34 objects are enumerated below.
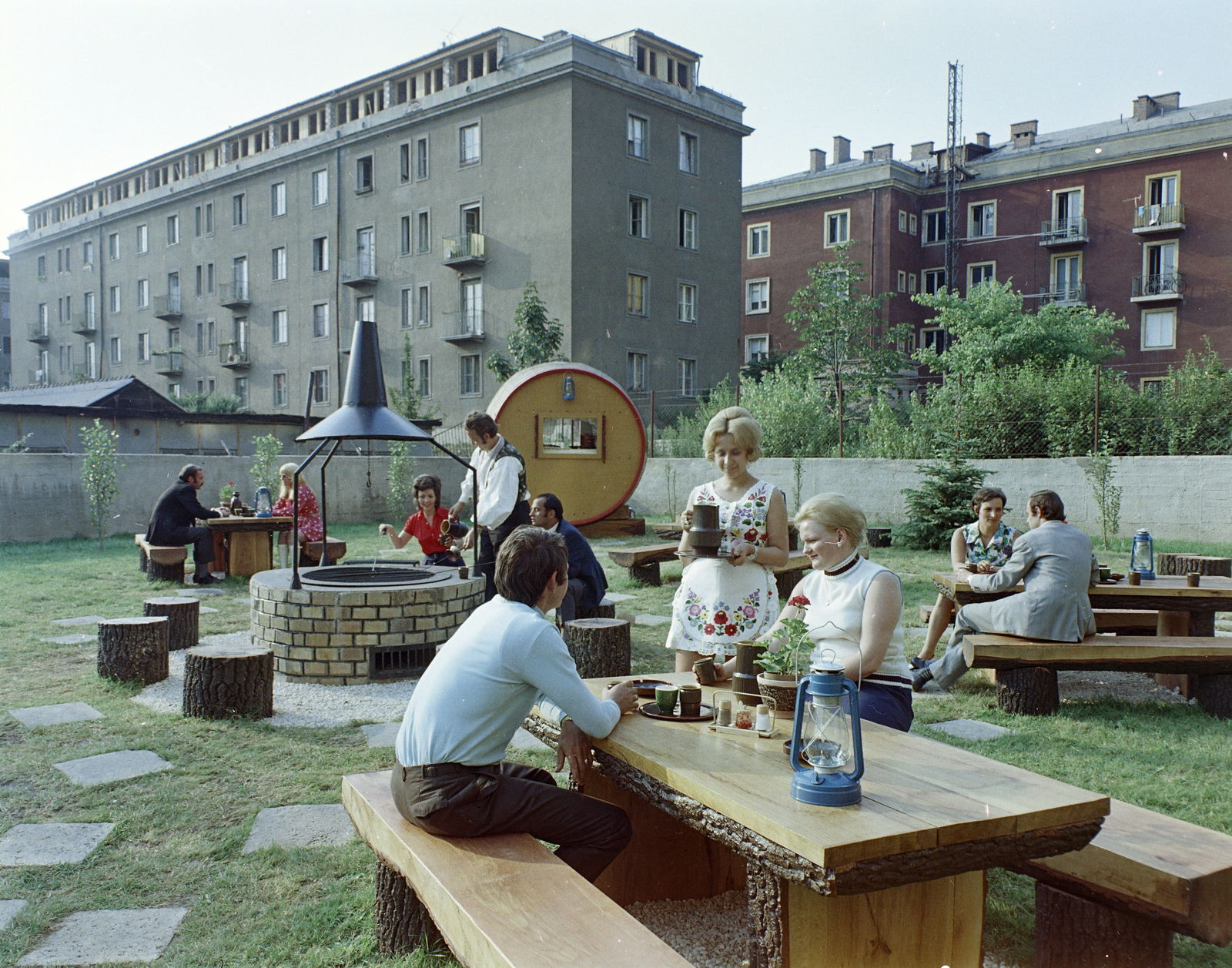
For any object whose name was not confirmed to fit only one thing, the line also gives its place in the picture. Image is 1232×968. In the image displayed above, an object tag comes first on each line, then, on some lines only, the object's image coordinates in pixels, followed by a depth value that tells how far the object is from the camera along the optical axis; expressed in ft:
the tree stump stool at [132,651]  20.86
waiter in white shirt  24.40
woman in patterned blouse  22.39
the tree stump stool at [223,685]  18.33
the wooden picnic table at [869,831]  7.00
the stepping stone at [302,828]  12.62
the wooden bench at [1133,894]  8.18
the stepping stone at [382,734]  17.07
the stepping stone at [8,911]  10.40
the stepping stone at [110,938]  9.77
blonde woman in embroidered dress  14.94
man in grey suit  18.70
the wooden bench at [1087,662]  18.13
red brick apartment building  108.37
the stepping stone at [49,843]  12.07
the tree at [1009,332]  97.09
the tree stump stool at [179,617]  24.59
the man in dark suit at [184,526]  36.24
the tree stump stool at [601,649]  20.53
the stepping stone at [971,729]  17.16
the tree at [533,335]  91.61
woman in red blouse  28.32
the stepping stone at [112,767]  14.98
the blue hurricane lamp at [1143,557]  22.79
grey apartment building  97.09
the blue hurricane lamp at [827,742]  7.55
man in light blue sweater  9.24
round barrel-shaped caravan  50.47
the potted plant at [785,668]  9.65
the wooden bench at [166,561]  35.53
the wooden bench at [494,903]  7.11
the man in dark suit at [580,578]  24.04
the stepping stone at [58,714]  18.16
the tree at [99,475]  47.42
